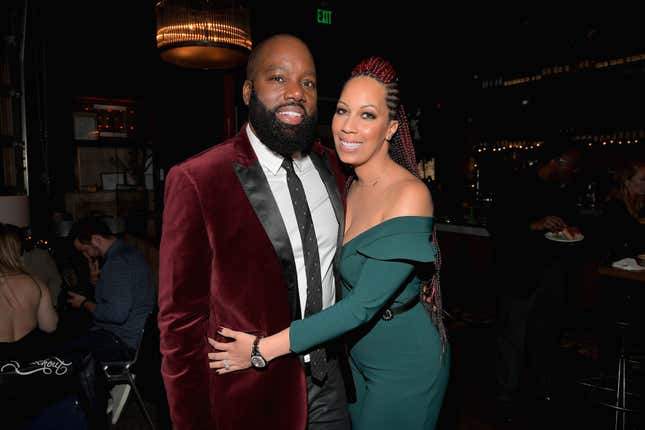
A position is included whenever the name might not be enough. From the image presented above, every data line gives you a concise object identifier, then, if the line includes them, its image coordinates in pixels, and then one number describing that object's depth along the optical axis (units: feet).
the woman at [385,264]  4.74
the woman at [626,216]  10.87
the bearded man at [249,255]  4.25
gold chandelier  11.37
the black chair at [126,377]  9.33
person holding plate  9.95
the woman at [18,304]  8.63
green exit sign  17.95
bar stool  9.36
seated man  10.04
